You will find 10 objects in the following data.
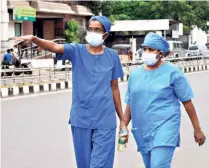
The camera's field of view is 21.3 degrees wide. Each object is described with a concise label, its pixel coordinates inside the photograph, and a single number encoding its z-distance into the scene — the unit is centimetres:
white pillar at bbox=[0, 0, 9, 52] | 2828
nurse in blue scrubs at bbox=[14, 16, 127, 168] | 458
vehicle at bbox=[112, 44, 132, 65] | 3537
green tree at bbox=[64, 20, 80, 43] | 3610
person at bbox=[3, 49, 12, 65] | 2145
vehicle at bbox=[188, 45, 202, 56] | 4022
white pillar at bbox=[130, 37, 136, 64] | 3097
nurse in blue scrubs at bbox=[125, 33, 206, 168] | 446
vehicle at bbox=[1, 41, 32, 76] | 1789
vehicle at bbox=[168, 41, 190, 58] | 3903
